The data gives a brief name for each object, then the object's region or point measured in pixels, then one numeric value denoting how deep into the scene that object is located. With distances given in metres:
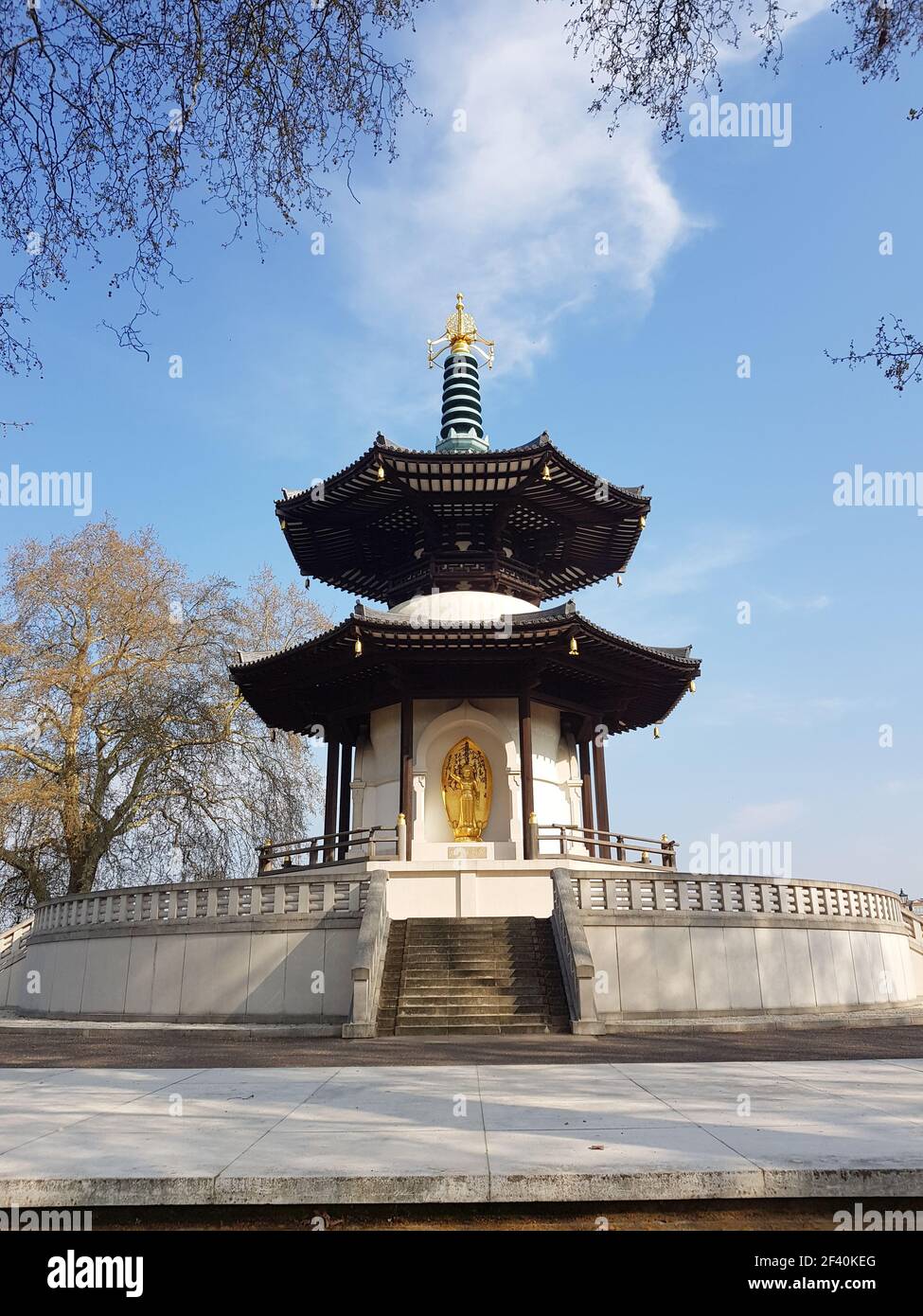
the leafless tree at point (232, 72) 5.38
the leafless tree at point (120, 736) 25.95
